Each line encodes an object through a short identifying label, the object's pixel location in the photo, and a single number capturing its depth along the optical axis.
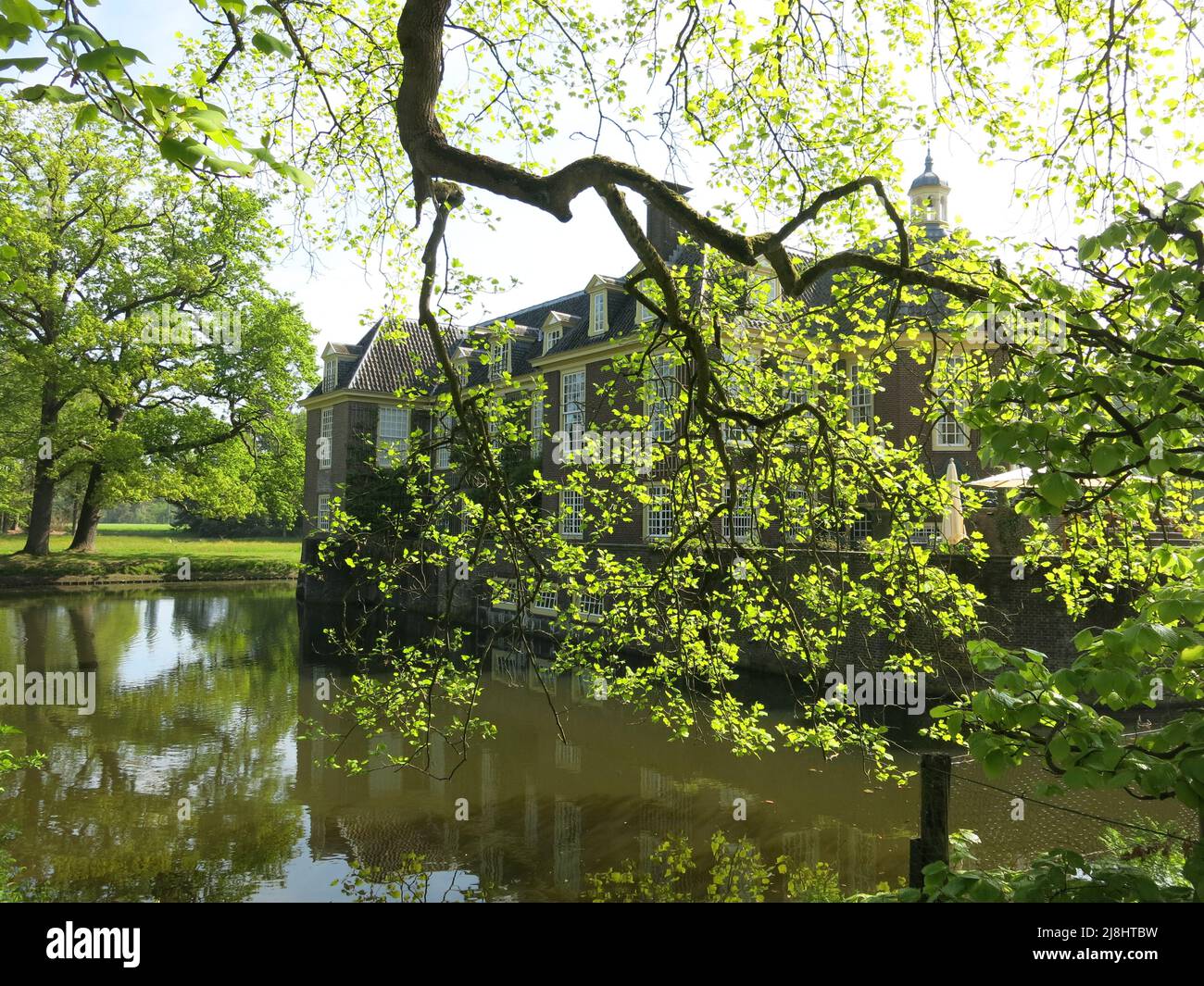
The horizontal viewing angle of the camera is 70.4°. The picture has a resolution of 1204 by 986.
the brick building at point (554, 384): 22.78
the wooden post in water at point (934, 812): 5.24
